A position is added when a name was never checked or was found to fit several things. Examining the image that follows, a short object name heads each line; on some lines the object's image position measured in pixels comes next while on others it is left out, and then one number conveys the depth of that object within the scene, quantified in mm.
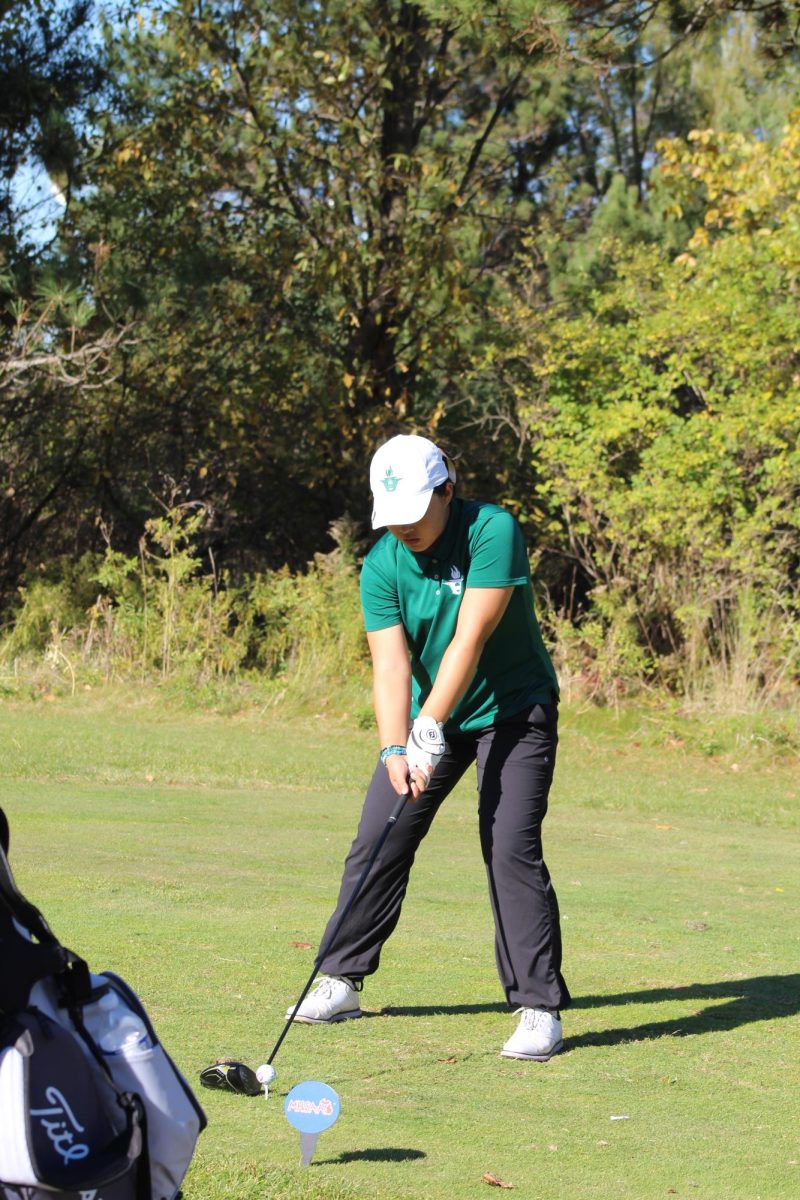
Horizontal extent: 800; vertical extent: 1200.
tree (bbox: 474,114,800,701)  32000
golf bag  5691
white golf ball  9141
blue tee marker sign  8008
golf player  10883
